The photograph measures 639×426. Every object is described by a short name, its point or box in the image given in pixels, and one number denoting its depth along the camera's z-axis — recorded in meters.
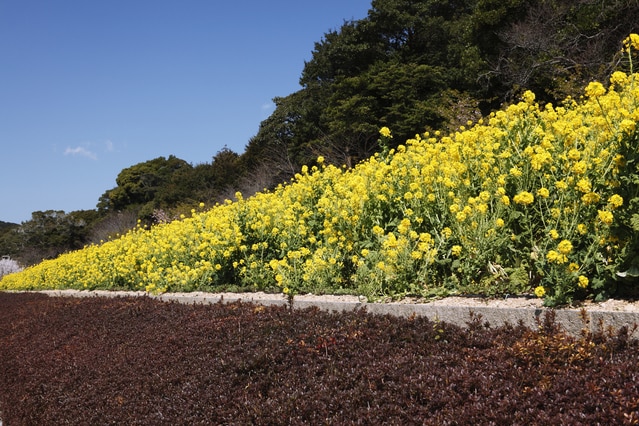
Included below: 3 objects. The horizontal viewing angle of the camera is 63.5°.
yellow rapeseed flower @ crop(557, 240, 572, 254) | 3.18
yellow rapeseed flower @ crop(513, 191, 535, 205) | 3.54
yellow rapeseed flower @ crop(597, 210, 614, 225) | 3.06
